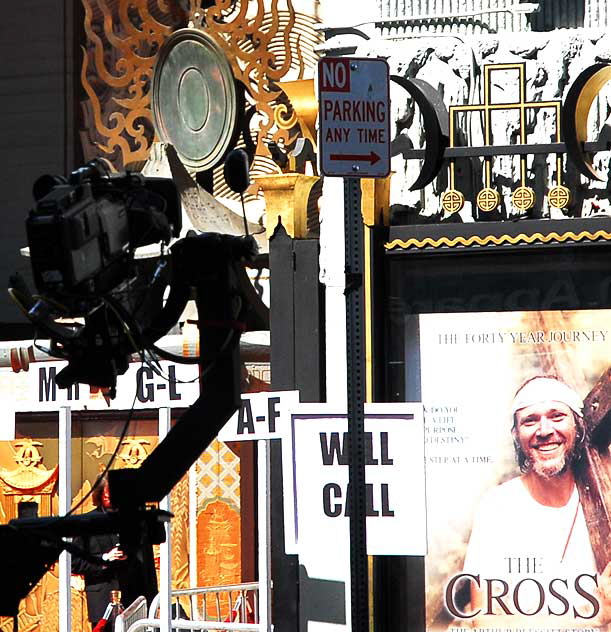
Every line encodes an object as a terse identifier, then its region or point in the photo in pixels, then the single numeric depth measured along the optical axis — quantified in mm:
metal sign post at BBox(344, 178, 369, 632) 11420
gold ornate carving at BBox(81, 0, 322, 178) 25883
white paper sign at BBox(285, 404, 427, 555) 17704
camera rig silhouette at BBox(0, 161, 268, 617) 9807
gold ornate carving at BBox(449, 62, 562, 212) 19447
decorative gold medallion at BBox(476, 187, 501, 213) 19600
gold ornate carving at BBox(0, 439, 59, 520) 26219
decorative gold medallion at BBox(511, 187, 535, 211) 19431
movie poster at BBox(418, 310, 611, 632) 18927
